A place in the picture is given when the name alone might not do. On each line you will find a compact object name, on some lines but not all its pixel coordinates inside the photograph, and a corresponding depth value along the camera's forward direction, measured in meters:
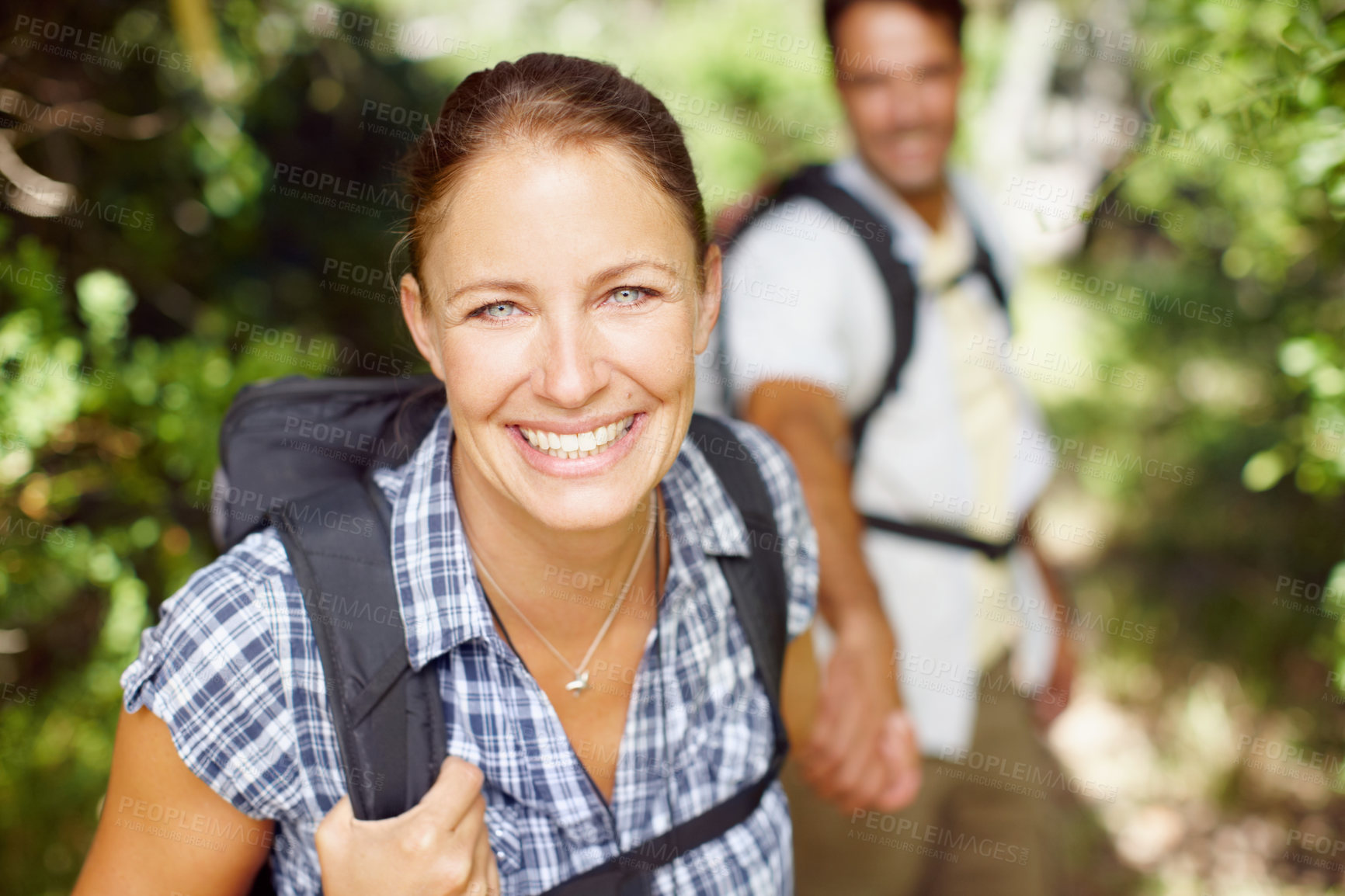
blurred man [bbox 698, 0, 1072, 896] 1.39
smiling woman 0.94
